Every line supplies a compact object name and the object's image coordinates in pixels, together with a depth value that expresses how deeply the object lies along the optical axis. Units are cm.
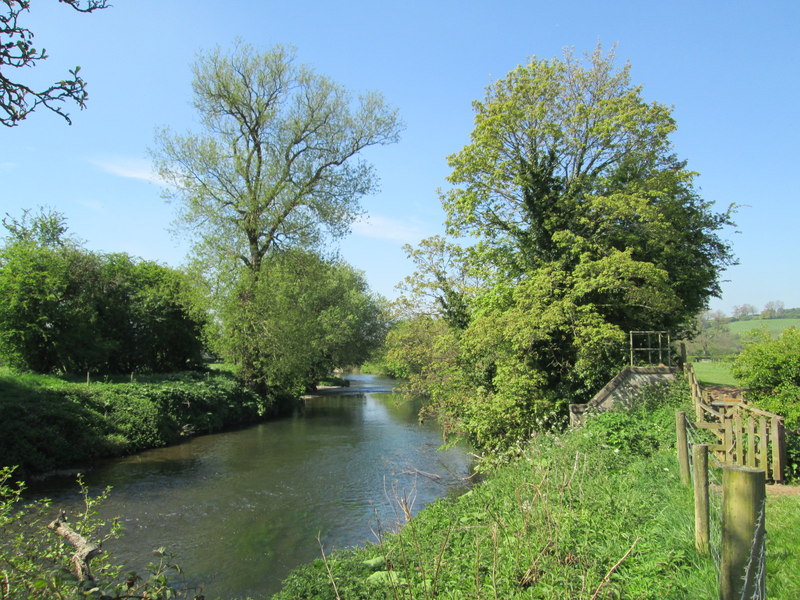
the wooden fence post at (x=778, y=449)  781
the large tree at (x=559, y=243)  1483
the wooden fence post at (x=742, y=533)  316
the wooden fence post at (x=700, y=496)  474
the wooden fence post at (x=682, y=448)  682
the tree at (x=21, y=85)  300
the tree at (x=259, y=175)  2709
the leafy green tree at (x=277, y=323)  2706
